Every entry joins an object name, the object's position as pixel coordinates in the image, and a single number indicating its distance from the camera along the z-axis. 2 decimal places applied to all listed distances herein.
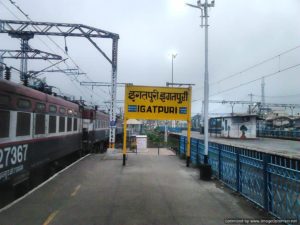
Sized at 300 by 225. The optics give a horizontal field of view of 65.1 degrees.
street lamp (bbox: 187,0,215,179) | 8.30
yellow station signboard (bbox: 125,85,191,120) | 10.24
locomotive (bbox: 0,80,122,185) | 5.20
